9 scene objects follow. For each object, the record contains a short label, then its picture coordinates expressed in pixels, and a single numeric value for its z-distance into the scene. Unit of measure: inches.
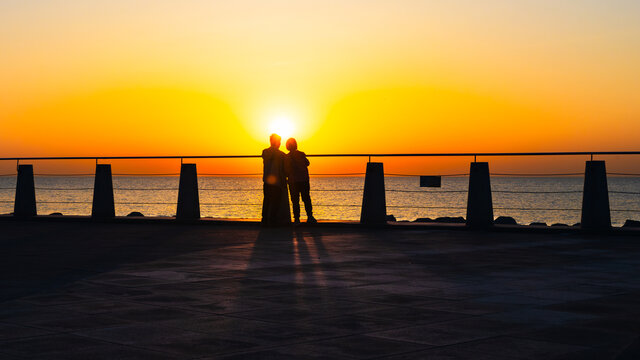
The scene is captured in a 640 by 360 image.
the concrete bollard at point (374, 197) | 725.3
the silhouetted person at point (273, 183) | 740.0
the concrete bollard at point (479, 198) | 697.6
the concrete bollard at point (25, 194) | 842.2
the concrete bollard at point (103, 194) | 813.2
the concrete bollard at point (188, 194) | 781.3
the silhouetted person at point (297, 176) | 750.5
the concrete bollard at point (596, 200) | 663.1
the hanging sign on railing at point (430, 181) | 732.7
